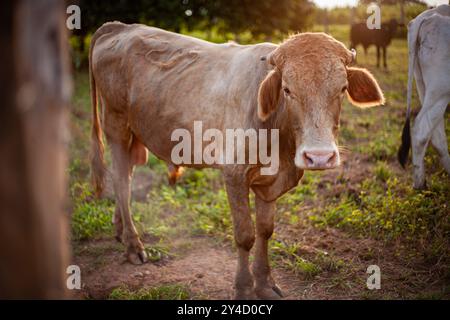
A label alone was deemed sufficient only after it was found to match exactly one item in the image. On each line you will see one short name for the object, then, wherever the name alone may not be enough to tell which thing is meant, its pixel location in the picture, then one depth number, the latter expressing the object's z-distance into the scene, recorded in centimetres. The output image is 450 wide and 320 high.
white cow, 503
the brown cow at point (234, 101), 289
